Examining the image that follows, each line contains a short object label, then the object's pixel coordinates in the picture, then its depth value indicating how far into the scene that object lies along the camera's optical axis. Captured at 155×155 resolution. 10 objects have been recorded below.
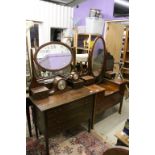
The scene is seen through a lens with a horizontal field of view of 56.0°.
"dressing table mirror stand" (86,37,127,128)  2.21
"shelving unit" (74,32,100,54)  3.56
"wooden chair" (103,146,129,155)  0.79
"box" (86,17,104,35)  3.42
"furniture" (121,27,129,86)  3.52
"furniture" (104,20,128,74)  3.51
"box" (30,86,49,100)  1.62
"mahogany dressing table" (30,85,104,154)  1.55
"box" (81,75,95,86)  2.16
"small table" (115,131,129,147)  1.48
